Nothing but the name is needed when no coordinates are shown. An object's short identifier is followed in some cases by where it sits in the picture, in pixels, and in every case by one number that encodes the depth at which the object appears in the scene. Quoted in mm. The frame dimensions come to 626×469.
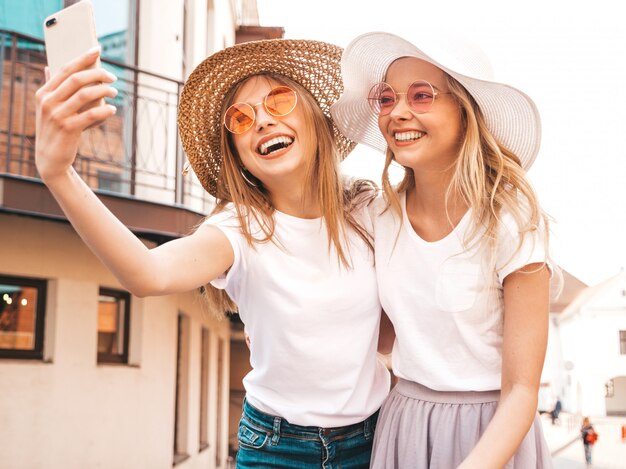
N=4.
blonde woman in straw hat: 2508
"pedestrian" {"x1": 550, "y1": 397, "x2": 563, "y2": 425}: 45781
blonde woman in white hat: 2113
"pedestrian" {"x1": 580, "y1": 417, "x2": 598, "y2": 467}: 24734
